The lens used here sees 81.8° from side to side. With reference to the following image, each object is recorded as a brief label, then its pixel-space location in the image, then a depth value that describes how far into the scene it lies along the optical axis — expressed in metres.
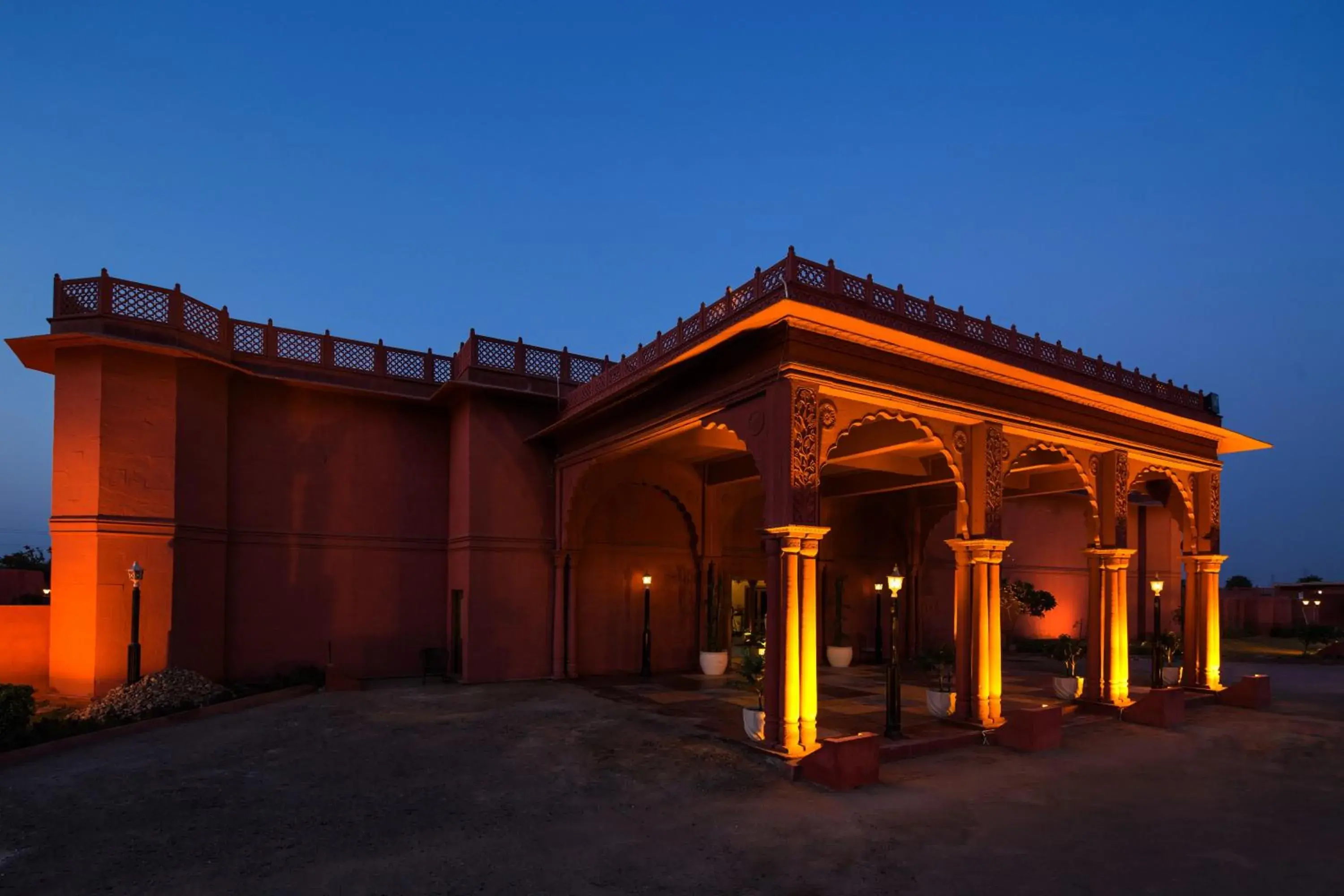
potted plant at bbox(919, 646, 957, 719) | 12.96
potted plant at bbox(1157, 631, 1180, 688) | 17.62
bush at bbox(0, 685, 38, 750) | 10.55
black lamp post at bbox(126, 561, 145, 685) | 13.46
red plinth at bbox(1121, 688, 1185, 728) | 13.65
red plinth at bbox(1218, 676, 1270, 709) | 15.97
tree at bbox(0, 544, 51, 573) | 29.05
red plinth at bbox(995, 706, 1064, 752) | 11.52
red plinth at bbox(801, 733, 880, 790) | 9.18
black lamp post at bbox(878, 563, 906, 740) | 11.20
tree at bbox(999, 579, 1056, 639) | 27.06
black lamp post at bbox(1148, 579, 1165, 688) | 16.95
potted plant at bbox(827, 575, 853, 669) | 22.20
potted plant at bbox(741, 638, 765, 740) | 10.80
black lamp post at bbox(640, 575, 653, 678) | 18.92
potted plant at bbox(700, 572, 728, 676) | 19.14
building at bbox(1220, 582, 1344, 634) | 34.41
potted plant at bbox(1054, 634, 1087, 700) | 15.27
